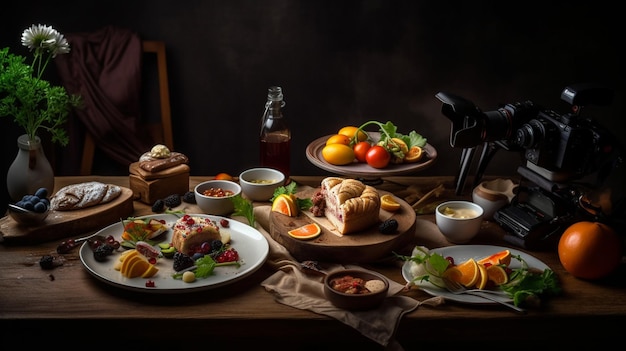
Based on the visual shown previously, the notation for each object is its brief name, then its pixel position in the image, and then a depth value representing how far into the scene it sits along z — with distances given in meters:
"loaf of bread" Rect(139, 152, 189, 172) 2.46
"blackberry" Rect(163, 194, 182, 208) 2.44
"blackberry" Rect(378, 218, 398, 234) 2.11
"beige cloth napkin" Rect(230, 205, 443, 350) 1.73
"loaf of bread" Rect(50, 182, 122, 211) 2.26
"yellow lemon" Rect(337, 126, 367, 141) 2.78
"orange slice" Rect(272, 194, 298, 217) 2.26
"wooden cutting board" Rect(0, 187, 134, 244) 2.13
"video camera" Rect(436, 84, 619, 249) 2.05
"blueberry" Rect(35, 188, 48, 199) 2.15
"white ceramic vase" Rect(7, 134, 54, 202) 2.37
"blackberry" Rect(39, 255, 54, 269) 1.98
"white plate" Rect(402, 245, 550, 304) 1.91
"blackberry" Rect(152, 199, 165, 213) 2.40
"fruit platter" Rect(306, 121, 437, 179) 2.55
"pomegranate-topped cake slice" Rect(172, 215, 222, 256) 2.06
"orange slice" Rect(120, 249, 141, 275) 1.91
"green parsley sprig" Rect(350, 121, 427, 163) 2.61
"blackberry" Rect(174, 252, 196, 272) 1.94
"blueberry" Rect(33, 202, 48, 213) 2.10
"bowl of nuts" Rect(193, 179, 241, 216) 2.39
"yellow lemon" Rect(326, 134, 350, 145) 2.68
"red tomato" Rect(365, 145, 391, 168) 2.55
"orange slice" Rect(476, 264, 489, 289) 1.88
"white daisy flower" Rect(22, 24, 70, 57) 2.35
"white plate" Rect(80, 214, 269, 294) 1.85
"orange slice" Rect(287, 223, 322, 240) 2.09
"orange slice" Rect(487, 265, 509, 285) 1.91
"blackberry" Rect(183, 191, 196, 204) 2.49
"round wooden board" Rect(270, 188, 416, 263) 2.04
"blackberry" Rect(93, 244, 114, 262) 2.00
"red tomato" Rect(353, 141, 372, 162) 2.63
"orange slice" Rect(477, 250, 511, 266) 2.00
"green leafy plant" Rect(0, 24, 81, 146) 2.27
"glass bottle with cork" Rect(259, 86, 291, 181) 2.66
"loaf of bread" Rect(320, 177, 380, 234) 2.09
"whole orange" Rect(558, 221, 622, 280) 1.93
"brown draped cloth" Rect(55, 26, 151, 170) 3.26
